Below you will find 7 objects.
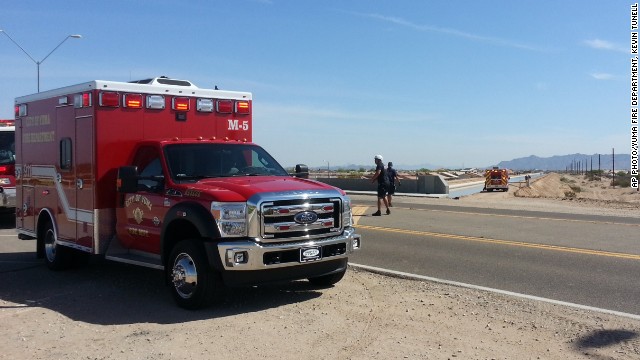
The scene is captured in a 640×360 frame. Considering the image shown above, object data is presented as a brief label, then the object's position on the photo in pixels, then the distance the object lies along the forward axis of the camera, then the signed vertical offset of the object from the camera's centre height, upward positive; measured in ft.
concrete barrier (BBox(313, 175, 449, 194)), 113.60 -3.94
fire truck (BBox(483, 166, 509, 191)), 160.86 -4.20
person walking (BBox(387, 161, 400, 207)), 63.74 -1.42
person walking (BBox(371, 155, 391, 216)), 61.64 -1.40
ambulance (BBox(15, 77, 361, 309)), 22.89 -1.24
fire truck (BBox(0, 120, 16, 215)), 52.29 -0.46
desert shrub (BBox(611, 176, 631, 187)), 227.20 -6.42
